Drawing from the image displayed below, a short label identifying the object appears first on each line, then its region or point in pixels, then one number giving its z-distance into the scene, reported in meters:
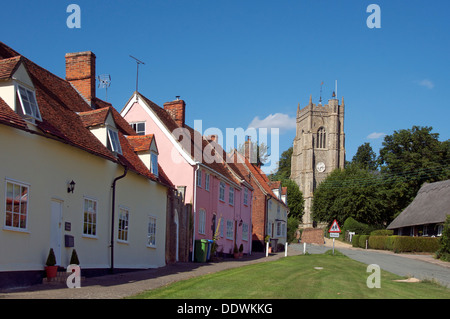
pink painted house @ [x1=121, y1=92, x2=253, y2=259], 28.30
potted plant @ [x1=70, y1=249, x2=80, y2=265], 15.72
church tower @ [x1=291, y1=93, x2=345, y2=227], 132.75
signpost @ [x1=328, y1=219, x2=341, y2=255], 32.26
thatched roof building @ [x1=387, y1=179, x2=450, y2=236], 53.45
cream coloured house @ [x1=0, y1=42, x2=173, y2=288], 13.29
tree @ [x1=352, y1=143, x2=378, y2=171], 128.00
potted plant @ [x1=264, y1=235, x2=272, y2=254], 45.26
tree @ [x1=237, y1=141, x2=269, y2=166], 85.19
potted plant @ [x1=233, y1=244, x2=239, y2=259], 34.66
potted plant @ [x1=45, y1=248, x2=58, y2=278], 14.30
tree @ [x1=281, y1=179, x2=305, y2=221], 92.50
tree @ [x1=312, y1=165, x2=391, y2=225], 81.69
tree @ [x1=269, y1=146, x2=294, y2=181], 148.50
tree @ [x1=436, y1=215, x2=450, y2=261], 36.91
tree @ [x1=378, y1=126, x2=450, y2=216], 73.62
